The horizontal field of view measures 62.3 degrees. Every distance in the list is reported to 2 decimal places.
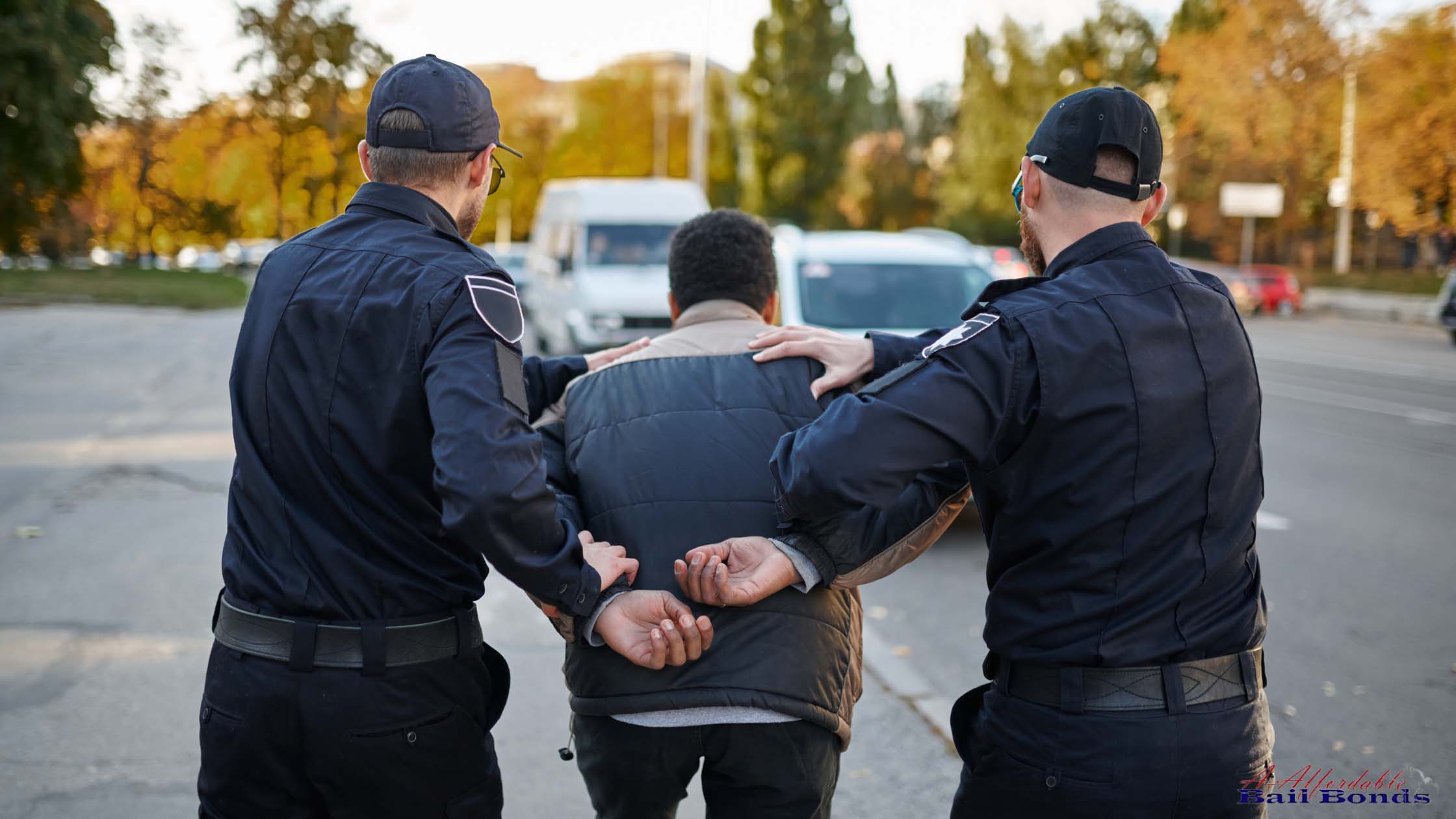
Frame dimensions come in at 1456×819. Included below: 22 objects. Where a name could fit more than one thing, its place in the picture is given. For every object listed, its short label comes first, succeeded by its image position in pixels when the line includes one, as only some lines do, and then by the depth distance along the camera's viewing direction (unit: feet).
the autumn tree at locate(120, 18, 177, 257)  146.00
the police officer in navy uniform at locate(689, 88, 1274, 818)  6.87
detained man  8.07
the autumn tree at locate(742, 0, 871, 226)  184.03
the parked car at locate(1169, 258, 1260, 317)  124.57
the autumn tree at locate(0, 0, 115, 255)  58.59
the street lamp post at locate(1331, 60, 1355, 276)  127.59
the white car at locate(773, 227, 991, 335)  28.63
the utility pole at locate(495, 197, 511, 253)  225.64
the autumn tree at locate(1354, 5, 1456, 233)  115.34
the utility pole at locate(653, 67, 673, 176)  185.26
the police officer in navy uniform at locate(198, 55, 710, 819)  7.33
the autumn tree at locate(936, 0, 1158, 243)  190.29
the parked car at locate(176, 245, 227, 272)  221.87
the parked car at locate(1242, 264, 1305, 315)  127.03
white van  51.42
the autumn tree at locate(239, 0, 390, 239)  133.49
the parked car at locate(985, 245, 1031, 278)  94.74
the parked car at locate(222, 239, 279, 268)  223.92
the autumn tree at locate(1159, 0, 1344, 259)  137.69
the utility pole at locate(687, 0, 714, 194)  106.32
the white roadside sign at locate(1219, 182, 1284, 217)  157.69
